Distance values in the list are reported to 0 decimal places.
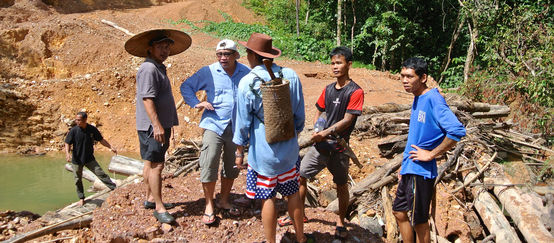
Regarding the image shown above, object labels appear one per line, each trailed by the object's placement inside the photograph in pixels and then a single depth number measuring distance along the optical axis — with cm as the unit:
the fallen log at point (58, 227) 394
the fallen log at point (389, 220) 431
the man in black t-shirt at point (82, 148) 604
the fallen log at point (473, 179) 511
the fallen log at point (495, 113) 749
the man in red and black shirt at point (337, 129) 352
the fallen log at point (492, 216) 416
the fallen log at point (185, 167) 532
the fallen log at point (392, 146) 594
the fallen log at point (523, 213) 393
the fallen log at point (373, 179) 511
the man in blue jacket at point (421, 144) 292
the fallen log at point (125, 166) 676
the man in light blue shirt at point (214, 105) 372
